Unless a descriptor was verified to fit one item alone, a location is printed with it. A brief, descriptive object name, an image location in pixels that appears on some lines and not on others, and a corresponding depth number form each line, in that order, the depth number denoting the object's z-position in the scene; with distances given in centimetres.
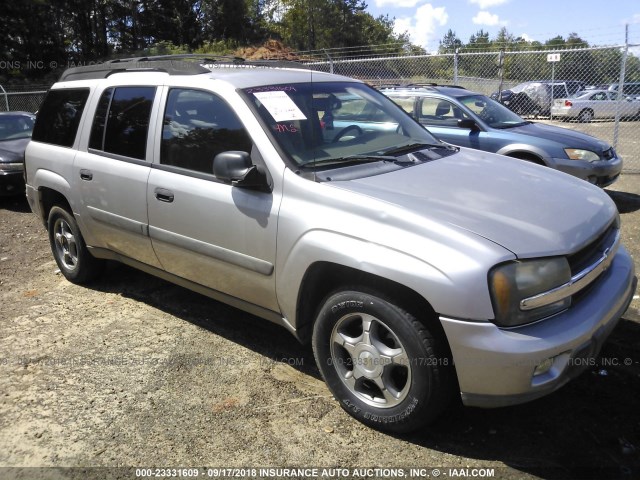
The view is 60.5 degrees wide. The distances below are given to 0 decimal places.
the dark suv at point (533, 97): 1931
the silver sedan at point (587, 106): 1891
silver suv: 246
